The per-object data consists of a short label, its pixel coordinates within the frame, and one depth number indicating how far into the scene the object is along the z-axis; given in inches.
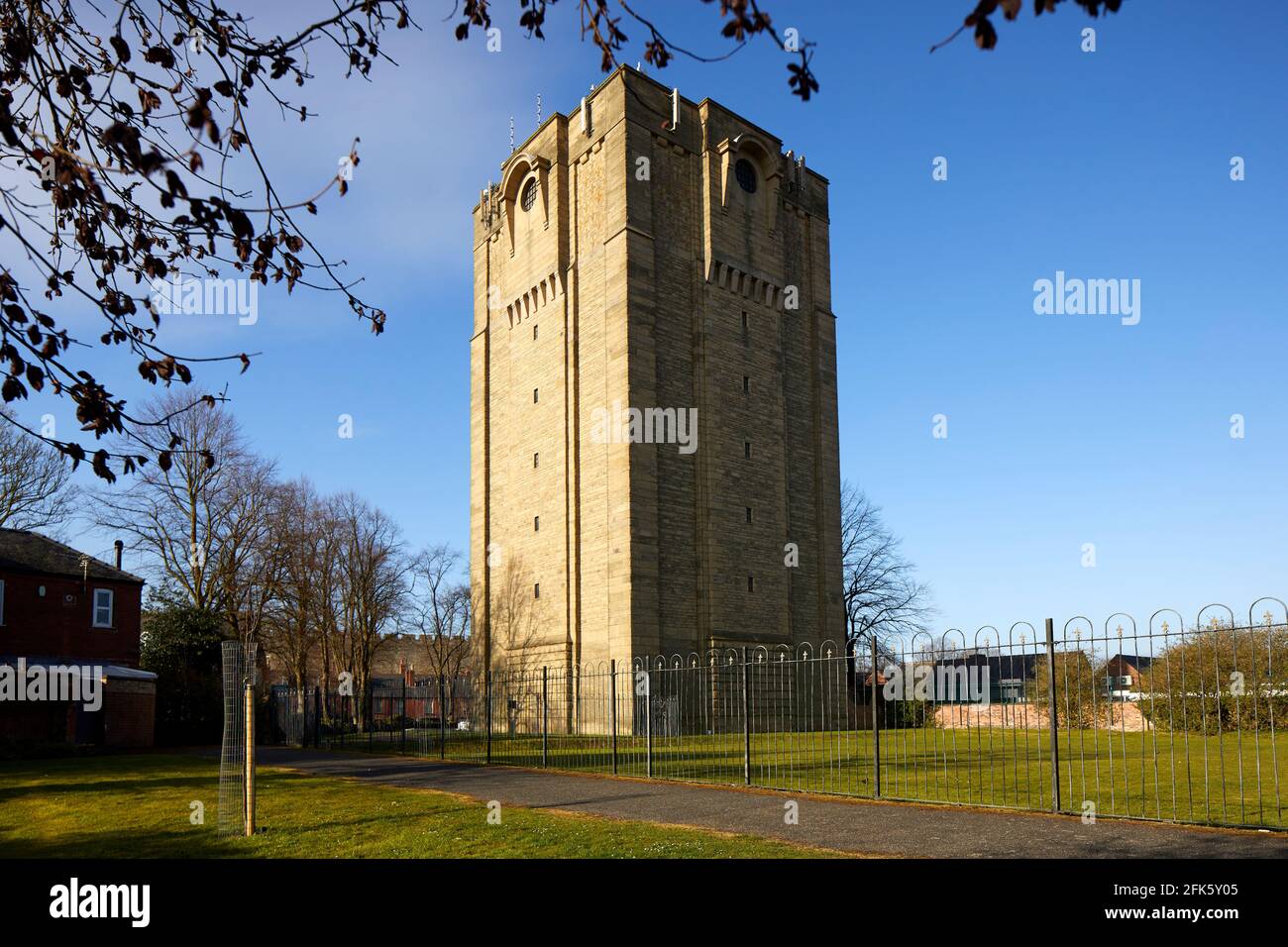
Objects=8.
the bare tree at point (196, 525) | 1549.0
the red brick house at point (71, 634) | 1218.6
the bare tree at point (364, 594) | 1834.4
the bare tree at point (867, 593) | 2207.2
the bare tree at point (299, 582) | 1646.2
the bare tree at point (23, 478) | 1501.0
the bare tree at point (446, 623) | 2209.6
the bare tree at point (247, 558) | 1583.4
